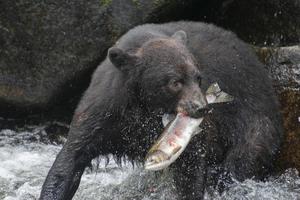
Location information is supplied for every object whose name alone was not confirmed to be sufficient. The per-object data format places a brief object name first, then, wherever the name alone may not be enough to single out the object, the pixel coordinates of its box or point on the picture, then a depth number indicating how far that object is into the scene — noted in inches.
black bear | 570.3
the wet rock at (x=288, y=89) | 671.1
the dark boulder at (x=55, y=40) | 764.0
